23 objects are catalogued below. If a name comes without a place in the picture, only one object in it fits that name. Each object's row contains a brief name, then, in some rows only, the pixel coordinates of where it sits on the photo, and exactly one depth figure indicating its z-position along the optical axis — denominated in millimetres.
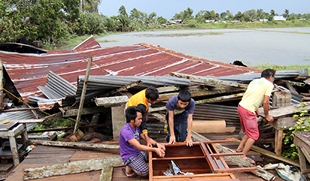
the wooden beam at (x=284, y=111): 4512
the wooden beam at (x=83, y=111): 5664
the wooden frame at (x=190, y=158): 3906
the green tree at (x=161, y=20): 84812
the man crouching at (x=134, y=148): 3756
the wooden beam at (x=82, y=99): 5020
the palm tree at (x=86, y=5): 46578
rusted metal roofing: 7939
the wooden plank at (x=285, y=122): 4473
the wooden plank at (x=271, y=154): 4444
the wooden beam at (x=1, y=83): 6932
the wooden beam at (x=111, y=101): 4992
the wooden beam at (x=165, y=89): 5473
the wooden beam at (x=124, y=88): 5201
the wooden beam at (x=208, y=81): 5085
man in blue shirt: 3943
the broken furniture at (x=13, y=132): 4834
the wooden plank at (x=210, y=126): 5668
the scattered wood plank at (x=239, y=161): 4059
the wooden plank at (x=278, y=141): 4594
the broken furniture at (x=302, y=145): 3963
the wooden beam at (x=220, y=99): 5633
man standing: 4387
